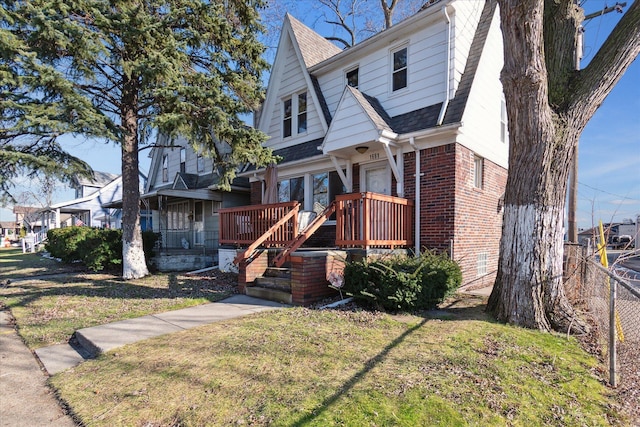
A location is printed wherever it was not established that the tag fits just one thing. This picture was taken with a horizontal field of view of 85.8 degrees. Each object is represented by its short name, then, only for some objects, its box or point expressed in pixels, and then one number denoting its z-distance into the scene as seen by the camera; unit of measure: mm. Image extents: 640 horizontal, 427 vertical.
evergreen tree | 7305
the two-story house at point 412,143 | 7797
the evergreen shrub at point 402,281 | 5812
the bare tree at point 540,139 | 4949
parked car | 27503
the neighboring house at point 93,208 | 27272
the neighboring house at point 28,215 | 41834
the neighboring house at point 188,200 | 13344
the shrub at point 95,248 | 11211
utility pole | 9977
